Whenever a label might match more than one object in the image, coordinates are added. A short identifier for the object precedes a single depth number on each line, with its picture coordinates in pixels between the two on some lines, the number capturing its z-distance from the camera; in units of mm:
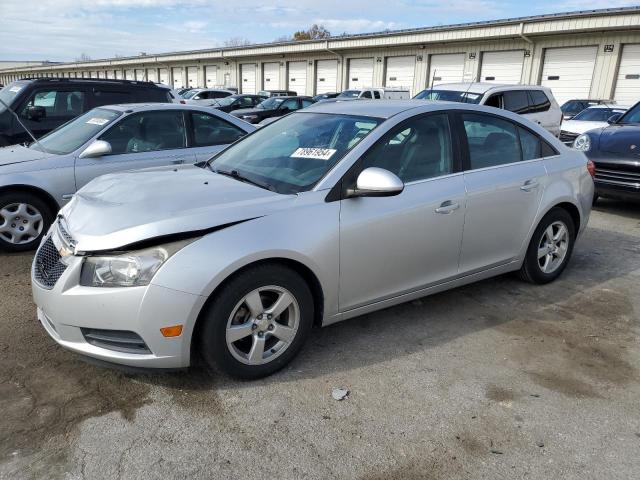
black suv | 7133
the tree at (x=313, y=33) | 68188
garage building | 20922
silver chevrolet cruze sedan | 2744
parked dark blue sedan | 6895
